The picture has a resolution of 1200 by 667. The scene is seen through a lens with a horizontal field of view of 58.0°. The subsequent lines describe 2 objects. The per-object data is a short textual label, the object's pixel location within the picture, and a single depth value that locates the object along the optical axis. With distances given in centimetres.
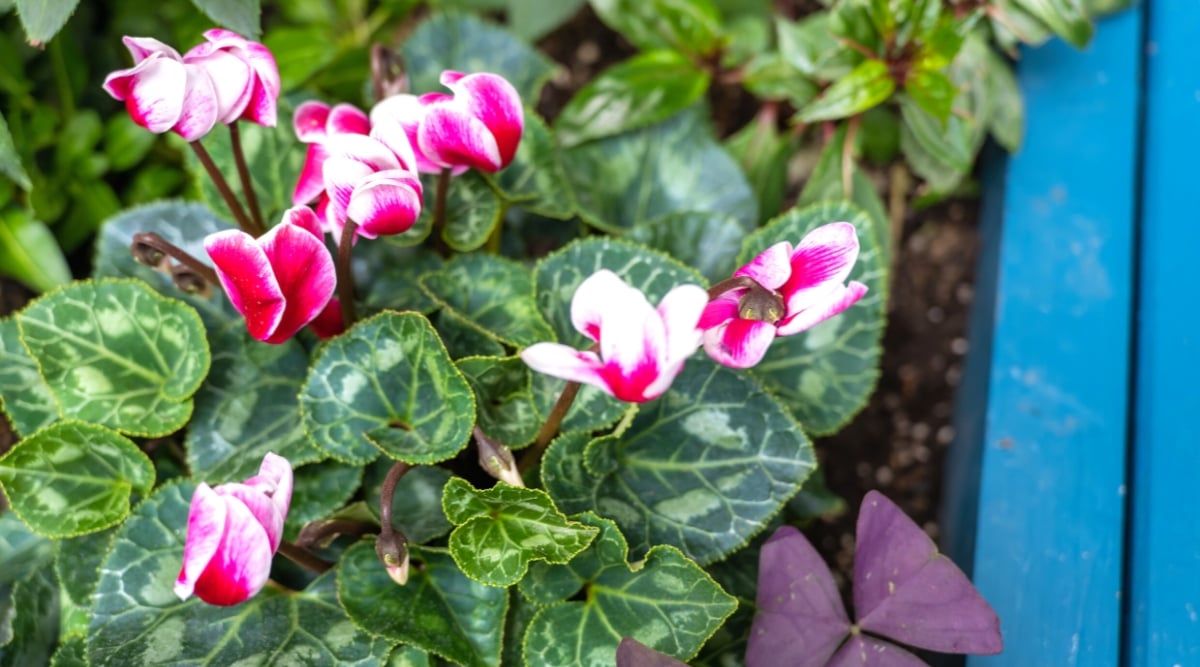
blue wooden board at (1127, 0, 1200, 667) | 91
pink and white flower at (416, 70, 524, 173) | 82
